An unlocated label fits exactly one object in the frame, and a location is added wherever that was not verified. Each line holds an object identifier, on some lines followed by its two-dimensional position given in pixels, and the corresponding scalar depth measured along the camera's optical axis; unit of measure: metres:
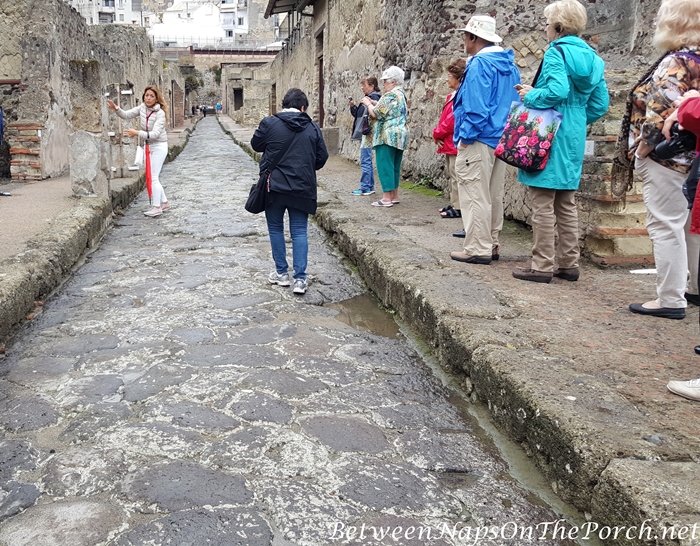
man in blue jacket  4.66
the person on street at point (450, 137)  6.17
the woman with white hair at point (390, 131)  7.41
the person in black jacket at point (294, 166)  4.69
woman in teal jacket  3.95
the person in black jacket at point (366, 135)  7.97
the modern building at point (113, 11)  71.25
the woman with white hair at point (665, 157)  3.19
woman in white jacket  7.79
